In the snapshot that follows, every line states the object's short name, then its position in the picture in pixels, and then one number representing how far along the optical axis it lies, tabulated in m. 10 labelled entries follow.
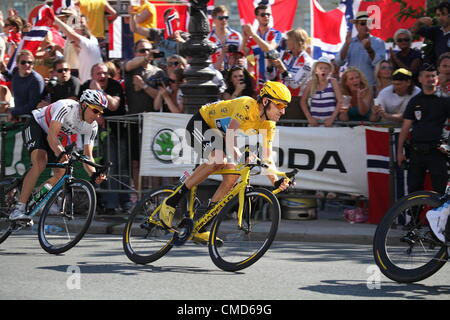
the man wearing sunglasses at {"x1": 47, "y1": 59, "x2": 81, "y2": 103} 13.03
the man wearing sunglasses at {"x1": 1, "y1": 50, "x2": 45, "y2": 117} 13.05
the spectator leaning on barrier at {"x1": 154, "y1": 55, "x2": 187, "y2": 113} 12.80
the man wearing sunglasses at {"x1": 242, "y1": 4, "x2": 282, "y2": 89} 13.60
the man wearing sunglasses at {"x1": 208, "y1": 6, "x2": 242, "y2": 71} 13.84
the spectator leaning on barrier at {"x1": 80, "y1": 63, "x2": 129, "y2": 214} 12.70
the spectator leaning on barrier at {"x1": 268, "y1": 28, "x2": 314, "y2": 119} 12.90
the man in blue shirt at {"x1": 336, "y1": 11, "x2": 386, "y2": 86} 12.98
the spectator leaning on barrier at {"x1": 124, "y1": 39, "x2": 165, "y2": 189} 12.78
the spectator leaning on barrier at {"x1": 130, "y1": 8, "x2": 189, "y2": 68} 14.34
